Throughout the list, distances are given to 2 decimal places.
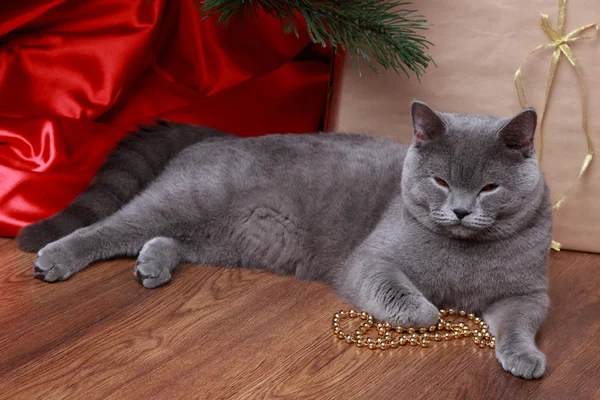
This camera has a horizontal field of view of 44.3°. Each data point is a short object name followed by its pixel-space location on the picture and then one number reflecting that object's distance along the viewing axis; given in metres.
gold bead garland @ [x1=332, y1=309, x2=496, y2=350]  1.45
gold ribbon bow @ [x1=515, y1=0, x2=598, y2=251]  1.74
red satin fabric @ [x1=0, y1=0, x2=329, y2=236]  1.98
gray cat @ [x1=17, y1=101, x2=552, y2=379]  1.41
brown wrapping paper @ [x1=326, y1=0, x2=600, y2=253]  1.76
